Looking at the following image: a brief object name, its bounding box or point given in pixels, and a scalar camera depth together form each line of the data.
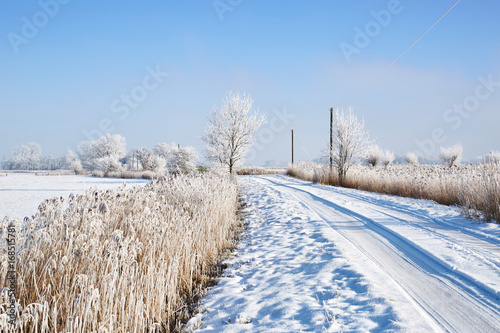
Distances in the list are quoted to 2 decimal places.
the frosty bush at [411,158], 40.22
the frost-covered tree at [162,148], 81.06
